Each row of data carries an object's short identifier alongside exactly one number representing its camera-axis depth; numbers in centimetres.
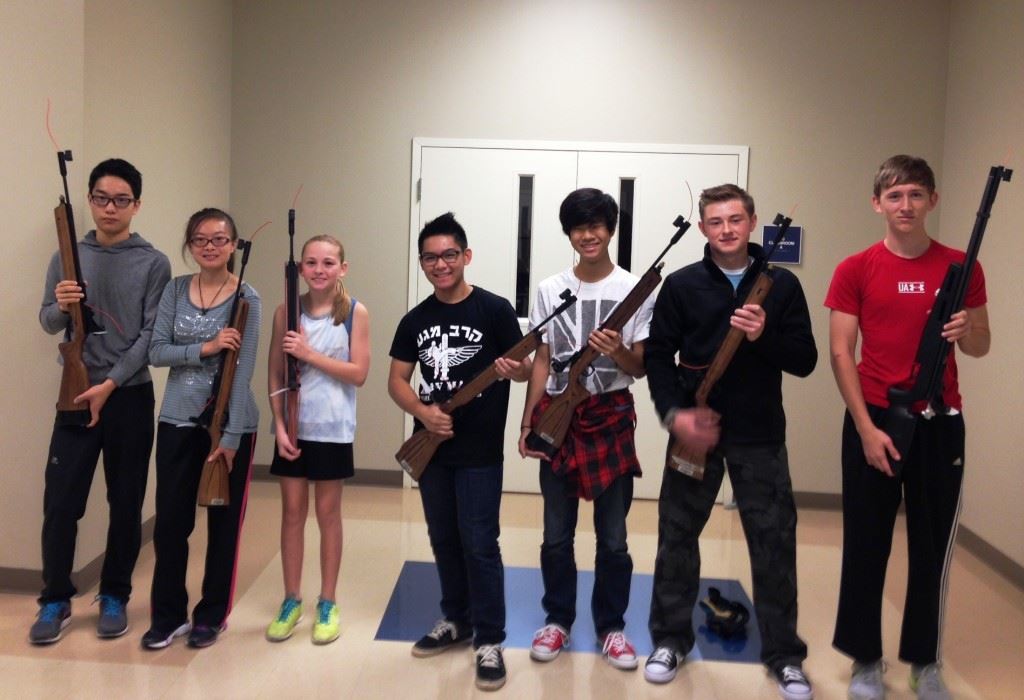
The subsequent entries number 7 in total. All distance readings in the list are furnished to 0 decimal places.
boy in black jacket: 242
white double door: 467
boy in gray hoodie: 275
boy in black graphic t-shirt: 256
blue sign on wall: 464
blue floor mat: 284
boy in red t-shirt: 240
